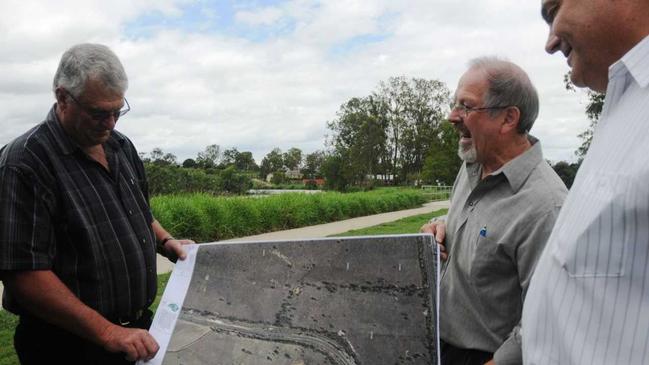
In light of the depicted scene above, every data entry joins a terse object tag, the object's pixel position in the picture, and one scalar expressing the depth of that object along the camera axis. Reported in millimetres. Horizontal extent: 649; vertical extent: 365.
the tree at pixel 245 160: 65262
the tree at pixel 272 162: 77562
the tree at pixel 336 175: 46709
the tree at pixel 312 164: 68125
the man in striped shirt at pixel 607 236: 821
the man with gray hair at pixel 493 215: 1925
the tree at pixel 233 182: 23928
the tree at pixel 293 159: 82250
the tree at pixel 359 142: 49125
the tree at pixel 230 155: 61141
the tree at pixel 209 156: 42444
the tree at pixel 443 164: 42659
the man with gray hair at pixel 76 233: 1829
